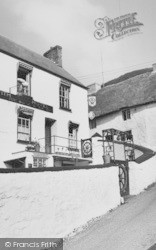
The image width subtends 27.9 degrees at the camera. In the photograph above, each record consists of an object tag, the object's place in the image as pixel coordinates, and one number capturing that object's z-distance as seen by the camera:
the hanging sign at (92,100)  31.16
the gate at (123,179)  16.31
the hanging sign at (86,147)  20.57
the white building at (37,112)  18.66
